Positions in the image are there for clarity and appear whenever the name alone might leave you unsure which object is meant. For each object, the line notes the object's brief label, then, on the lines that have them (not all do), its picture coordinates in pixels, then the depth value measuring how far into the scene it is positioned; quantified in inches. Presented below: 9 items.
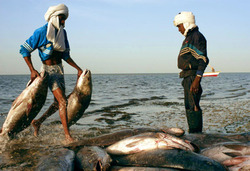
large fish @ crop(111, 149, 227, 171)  118.3
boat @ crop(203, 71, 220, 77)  1937.7
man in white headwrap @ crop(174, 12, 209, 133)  200.5
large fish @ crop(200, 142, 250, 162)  138.6
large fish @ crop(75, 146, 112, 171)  125.1
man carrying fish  201.0
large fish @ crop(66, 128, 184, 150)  167.7
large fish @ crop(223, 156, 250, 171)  121.6
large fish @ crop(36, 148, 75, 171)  120.2
